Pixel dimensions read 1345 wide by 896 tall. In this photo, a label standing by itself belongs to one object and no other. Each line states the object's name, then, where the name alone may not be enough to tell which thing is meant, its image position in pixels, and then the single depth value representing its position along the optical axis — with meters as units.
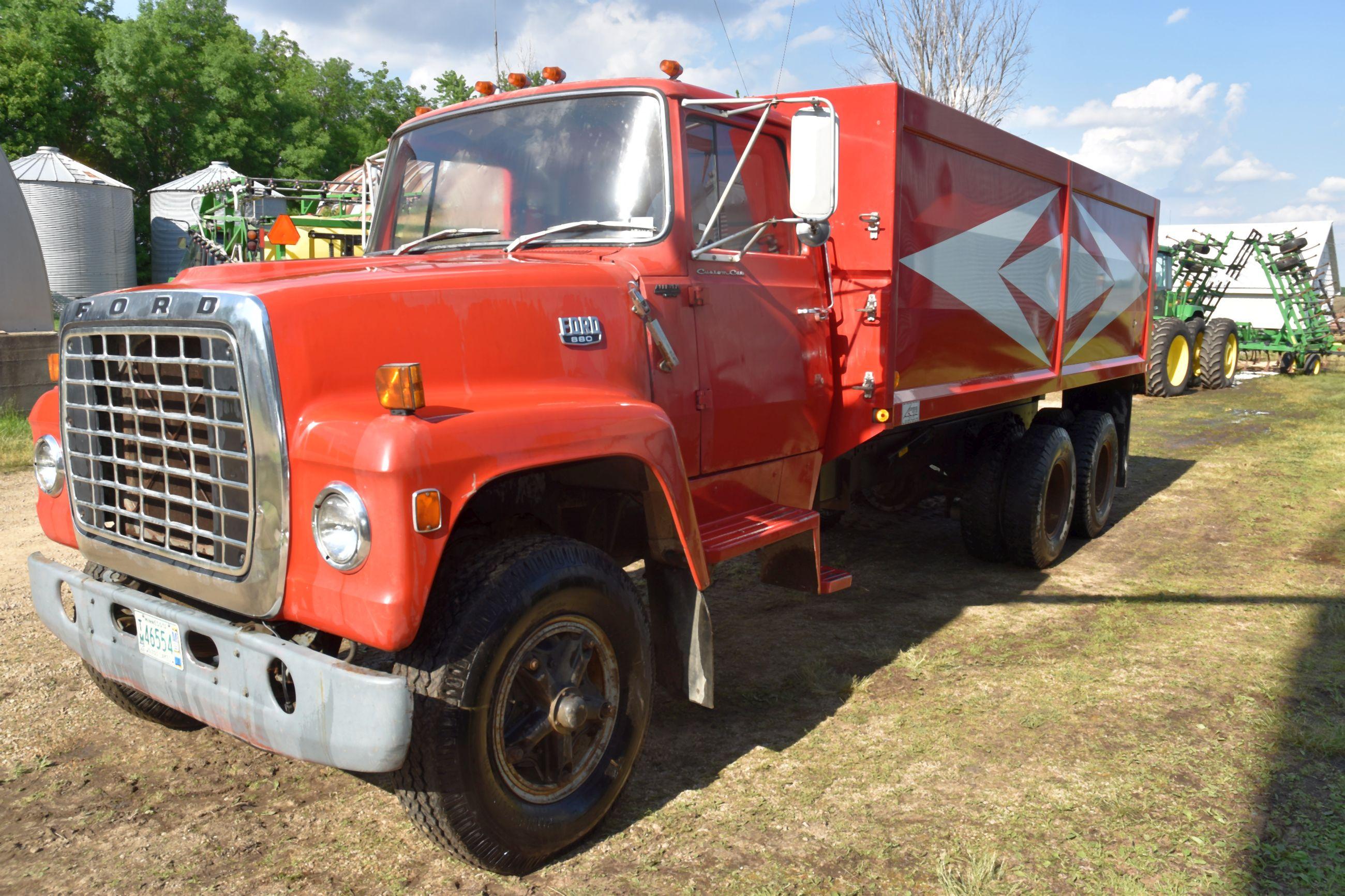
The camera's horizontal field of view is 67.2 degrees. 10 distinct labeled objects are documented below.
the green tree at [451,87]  46.66
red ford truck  2.64
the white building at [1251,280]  21.94
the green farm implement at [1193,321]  18.30
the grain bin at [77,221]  27.55
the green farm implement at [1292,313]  20.66
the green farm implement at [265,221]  18.97
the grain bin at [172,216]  34.06
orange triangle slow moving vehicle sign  10.93
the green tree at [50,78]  34.53
